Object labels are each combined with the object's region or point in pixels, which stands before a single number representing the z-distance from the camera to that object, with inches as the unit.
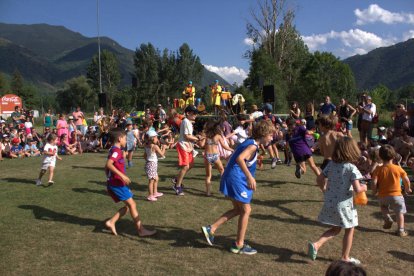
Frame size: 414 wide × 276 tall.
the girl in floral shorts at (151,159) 274.5
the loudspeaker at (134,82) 1155.3
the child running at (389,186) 202.2
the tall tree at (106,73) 2832.2
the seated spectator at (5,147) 593.2
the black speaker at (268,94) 812.6
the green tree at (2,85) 3491.6
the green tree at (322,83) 1763.0
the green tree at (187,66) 2755.9
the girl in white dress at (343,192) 159.5
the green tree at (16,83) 3570.6
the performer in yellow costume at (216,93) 827.4
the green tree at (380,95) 1867.6
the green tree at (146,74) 2598.4
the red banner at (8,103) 1477.6
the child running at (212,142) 276.7
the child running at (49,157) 340.2
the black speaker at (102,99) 965.8
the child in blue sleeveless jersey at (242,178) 174.1
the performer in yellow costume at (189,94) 895.1
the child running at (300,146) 298.7
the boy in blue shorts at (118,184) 200.8
